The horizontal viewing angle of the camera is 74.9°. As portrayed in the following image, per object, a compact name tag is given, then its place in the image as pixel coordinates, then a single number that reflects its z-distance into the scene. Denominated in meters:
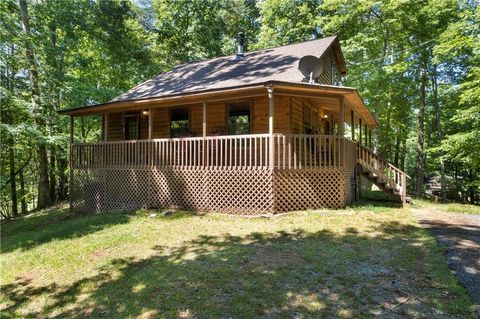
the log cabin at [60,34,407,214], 9.05
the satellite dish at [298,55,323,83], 9.79
